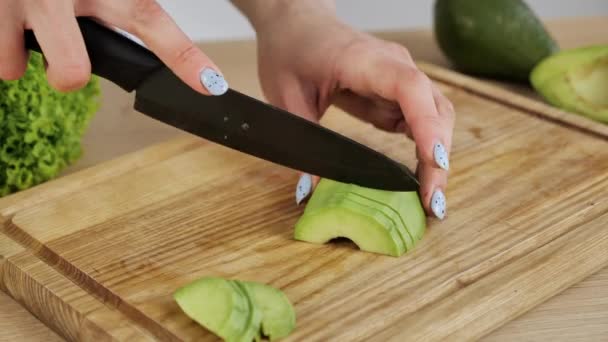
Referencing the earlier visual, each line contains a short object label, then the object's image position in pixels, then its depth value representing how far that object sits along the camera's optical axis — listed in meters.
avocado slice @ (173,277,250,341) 0.61
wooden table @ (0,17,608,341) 0.66
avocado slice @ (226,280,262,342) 0.61
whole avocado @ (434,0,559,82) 0.95
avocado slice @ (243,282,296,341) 0.62
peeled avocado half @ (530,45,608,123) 0.91
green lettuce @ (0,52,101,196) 0.77
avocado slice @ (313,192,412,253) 0.68
